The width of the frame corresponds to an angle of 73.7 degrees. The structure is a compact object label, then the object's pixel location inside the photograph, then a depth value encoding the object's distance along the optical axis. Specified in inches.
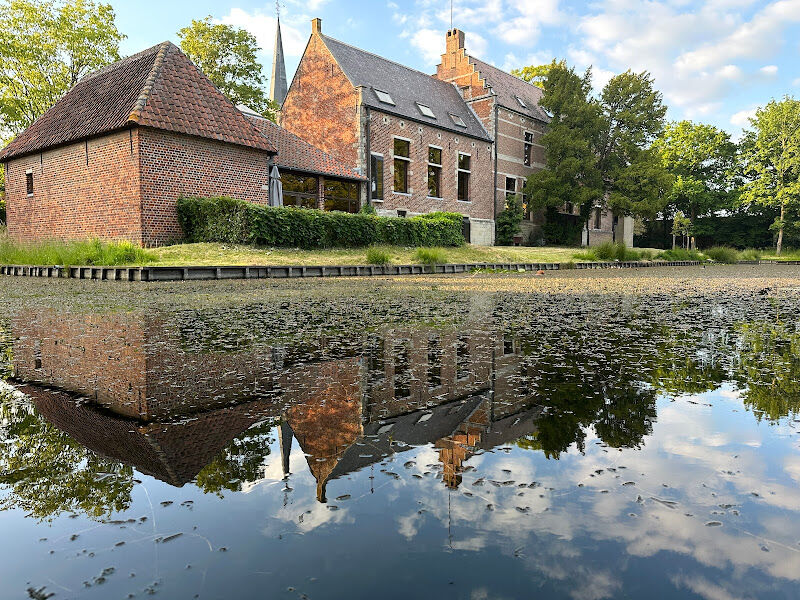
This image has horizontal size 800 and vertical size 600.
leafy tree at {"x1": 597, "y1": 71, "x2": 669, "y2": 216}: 1159.6
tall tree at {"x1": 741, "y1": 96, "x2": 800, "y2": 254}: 1398.9
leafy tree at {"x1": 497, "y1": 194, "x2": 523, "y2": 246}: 1165.1
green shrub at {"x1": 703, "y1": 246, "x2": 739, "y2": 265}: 1055.0
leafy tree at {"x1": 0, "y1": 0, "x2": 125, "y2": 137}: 1015.6
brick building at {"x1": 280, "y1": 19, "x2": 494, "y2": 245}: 923.4
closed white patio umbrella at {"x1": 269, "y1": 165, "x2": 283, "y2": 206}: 706.8
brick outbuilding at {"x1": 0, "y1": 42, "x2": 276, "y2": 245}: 587.5
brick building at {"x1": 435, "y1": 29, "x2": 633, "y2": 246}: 1157.1
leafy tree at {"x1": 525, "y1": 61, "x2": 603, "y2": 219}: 1155.3
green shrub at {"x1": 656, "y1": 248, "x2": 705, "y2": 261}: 987.9
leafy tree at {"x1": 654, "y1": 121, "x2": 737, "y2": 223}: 1581.0
